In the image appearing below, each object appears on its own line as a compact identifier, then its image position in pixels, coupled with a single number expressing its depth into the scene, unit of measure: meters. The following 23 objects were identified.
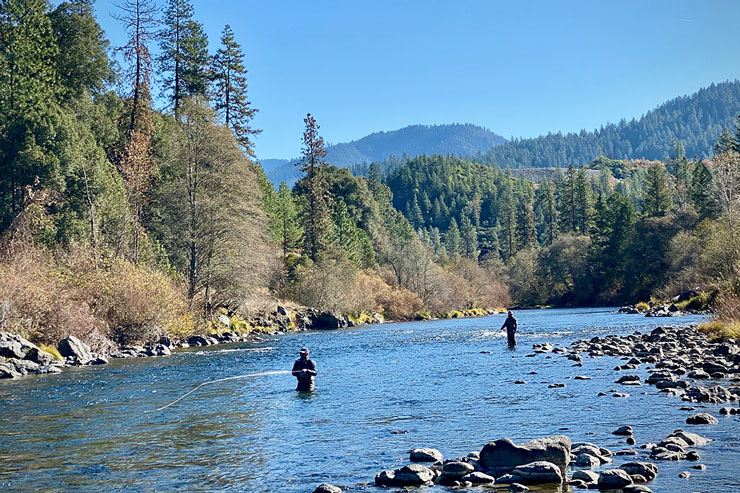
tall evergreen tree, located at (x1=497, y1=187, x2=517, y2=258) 158.09
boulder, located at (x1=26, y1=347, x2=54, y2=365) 30.58
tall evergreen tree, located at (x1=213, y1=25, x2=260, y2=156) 76.88
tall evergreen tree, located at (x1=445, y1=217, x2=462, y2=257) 179.75
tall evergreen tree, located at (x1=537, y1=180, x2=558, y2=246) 145.00
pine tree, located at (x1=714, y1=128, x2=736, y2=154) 104.34
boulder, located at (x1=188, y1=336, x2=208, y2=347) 44.34
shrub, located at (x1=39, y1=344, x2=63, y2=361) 32.12
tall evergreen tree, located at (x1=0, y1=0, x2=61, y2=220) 43.00
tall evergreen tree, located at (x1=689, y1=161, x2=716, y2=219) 83.94
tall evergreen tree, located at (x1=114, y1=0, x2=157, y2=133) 57.00
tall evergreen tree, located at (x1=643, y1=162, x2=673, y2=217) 101.25
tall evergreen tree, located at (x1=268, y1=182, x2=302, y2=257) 79.25
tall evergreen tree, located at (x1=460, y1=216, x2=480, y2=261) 182.93
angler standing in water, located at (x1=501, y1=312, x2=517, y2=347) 36.97
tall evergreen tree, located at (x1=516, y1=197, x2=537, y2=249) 152.75
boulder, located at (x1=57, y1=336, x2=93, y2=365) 32.66
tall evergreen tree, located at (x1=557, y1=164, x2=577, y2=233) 132.50
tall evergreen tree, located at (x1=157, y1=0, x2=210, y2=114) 68.75
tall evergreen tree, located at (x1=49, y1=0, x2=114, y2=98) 55.22
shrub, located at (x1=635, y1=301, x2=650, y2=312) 69.11
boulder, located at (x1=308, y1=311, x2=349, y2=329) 67.44
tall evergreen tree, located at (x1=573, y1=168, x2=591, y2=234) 129.88
